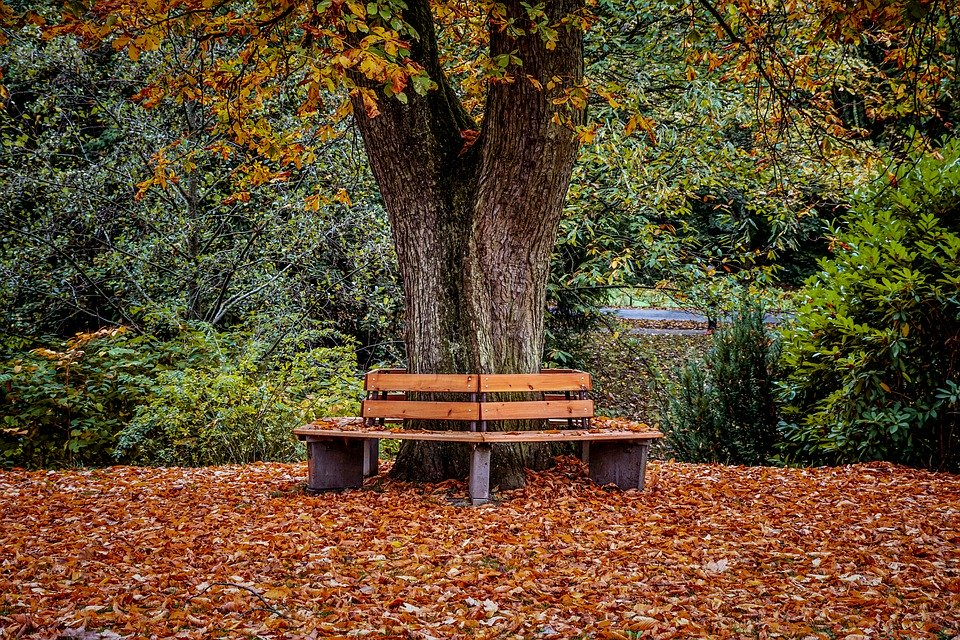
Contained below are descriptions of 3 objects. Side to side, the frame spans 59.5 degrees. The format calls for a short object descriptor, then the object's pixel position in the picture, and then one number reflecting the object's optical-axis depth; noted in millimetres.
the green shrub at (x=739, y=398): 8625
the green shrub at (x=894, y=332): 6949
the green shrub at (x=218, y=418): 8344
